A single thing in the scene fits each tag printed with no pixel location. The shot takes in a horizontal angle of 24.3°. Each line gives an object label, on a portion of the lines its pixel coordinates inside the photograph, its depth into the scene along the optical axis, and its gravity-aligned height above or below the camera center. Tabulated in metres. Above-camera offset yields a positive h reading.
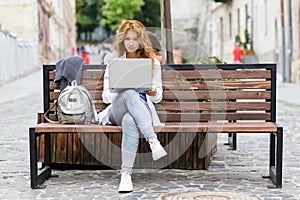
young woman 5.32 -0.13
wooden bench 5.86 -0.19
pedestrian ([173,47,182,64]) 19.96 +0.89
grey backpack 5.61 -0.14
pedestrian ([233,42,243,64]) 27.91 +1.39
